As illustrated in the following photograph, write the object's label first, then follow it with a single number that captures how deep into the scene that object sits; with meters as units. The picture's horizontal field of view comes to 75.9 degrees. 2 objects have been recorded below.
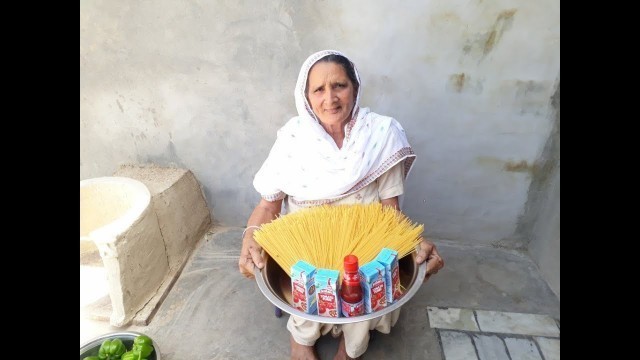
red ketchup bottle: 1.35
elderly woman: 1.73
